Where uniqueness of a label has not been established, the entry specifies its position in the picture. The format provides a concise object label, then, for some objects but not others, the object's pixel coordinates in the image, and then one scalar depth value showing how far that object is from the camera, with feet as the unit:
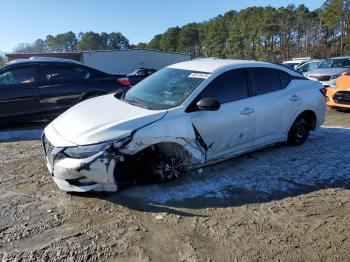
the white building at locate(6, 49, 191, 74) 148.56
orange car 33.68
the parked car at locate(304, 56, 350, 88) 42.19
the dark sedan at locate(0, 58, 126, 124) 27.27
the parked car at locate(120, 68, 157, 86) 31.30
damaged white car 14.06
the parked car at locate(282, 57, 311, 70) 70.89
